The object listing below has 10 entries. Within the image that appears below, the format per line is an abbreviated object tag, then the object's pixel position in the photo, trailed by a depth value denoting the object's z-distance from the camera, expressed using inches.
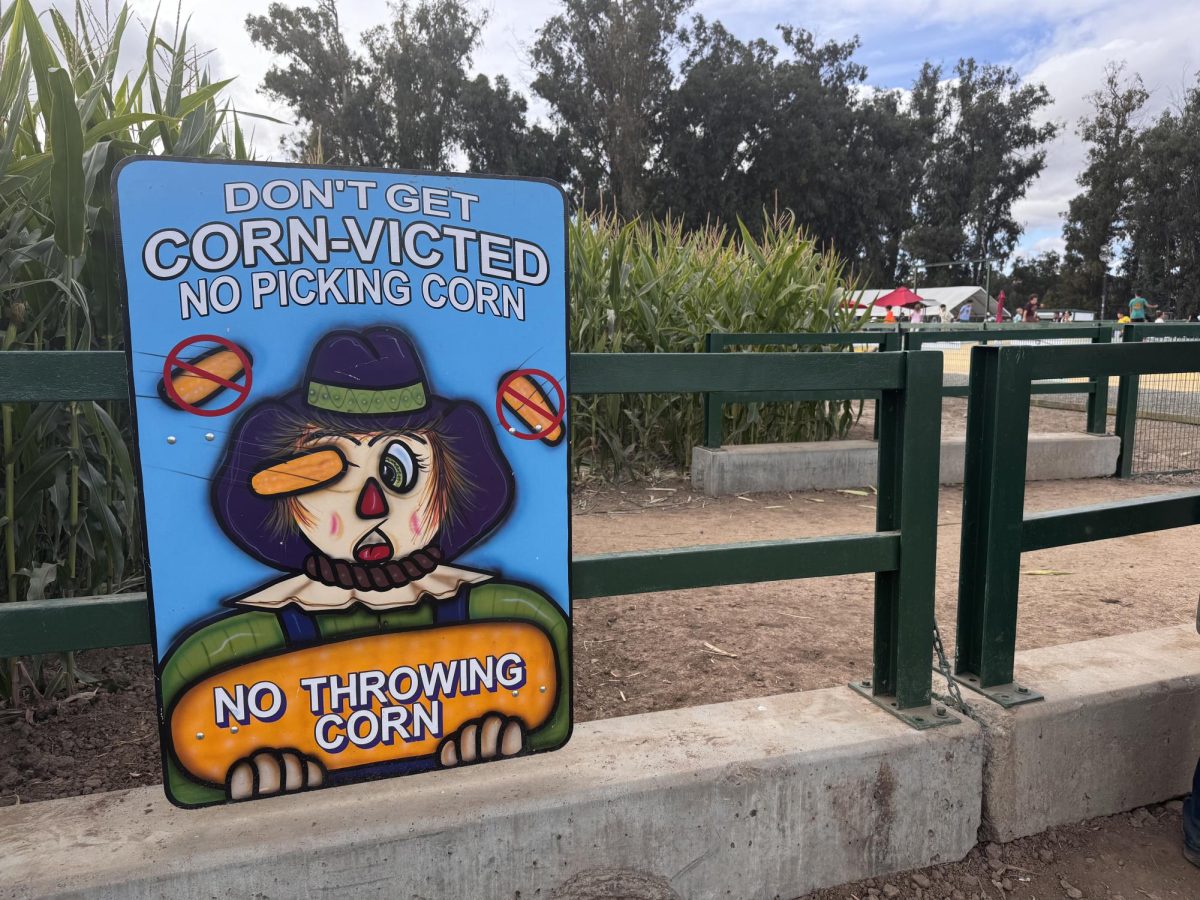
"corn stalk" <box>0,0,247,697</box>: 79.7
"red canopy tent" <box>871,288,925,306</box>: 1294.8
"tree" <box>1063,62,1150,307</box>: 1937.7
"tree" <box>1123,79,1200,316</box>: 1766.7
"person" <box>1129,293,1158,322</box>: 690.2
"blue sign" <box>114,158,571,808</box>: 62.1
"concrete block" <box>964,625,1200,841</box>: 87.8
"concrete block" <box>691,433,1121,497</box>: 252.2
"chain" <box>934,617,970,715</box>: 86.9
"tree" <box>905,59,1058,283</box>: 2292.1
